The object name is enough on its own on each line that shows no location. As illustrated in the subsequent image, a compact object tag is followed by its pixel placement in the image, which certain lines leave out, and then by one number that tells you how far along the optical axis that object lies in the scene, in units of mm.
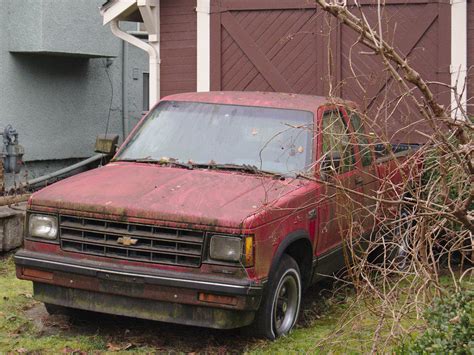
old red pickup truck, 5508
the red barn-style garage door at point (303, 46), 10336
